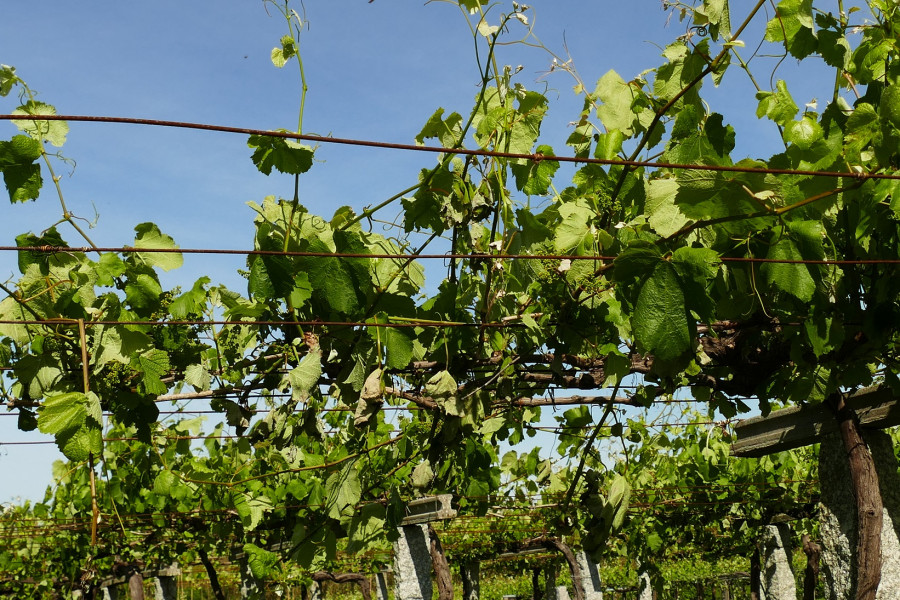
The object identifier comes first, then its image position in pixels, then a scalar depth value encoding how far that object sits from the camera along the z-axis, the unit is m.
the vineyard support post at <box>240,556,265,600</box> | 8.44
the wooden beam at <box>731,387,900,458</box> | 3.56
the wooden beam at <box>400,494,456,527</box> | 5.89
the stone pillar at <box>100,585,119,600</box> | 10.66
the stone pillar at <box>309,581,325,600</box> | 12.27
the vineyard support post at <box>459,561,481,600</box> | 14.18
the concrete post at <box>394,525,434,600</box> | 6.55
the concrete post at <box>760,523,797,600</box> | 8.20
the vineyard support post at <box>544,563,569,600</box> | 13.65
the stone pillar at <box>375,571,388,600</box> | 11.50
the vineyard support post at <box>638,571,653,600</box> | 11.03
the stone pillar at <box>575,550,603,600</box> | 10.24
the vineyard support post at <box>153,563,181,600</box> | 9.52
